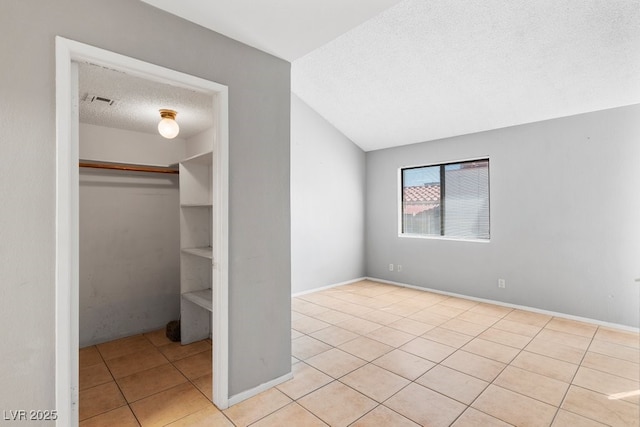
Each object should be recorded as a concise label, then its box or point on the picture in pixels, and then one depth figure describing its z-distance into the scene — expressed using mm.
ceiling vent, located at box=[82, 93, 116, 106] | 2379
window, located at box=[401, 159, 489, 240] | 4637
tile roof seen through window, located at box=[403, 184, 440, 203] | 5180
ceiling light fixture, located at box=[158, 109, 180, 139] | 2625
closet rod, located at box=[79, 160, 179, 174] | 3001
